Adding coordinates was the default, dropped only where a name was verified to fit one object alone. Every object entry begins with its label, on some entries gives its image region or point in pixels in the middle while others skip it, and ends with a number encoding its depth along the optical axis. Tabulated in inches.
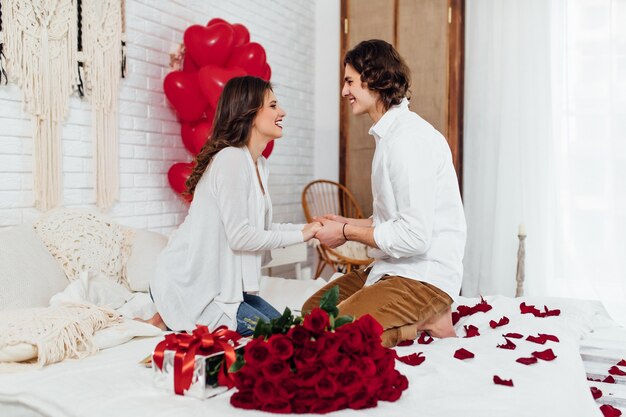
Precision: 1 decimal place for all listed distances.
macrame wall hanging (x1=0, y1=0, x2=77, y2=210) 97.5
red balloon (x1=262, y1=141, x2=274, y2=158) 132.3
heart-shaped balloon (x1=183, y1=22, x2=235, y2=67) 120.8
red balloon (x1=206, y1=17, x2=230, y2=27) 126.0
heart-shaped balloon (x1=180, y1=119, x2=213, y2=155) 125.6
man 76.5
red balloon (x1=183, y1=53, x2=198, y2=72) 127.9
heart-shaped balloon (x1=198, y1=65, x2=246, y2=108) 117.0
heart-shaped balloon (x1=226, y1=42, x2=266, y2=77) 124.4
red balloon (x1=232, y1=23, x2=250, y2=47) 125.3
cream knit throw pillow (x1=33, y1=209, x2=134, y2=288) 92.3
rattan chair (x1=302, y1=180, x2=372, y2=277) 183.6
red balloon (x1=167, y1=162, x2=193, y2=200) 125.7
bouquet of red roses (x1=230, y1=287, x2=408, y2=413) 51.3
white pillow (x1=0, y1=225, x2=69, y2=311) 81.0
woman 83.9
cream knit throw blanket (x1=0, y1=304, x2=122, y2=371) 67.2
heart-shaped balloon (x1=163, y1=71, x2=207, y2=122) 122.6
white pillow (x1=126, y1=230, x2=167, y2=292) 98.4
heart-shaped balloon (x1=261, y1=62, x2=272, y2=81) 130.1
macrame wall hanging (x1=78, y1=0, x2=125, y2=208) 110.9
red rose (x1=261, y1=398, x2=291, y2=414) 51.1
